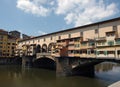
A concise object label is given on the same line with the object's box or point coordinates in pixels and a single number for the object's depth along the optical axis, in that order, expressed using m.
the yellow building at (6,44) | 50.50
